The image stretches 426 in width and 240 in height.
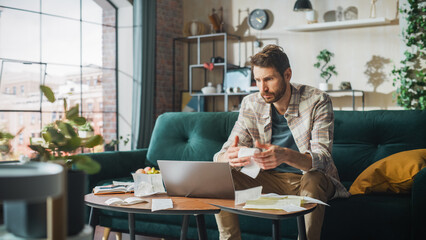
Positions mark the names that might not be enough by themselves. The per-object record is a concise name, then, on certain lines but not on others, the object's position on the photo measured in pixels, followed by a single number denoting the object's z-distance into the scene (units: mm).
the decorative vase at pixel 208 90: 6160
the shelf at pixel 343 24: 5258
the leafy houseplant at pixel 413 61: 5031
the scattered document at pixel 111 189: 2131
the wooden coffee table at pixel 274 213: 1582
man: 2070
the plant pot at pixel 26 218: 890
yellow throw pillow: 2373
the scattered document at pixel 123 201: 1854
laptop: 1894
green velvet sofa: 2244
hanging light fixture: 5438
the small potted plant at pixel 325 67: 5547
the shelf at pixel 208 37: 6160
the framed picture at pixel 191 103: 6344
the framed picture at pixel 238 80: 5906
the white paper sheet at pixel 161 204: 1736
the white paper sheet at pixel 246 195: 1799
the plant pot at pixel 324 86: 5527
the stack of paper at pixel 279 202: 1654
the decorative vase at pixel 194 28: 6332
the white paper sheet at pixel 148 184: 2078
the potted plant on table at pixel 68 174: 895
